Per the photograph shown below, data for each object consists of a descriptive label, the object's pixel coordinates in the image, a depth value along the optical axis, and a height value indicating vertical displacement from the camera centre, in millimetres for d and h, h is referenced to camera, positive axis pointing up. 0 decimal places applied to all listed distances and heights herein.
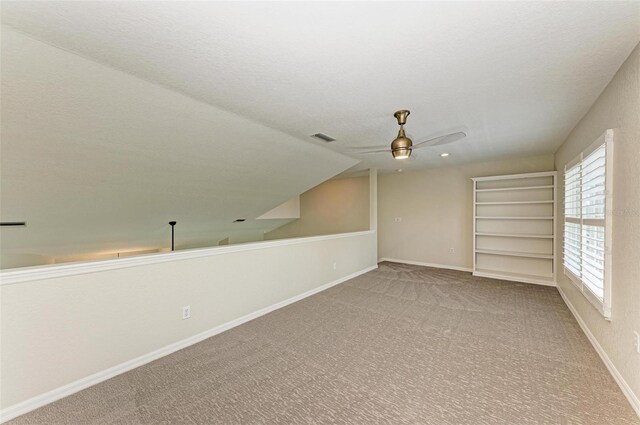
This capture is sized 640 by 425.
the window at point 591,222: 2213 -28
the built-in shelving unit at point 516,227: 4782 -173
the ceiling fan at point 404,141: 2590 +798
